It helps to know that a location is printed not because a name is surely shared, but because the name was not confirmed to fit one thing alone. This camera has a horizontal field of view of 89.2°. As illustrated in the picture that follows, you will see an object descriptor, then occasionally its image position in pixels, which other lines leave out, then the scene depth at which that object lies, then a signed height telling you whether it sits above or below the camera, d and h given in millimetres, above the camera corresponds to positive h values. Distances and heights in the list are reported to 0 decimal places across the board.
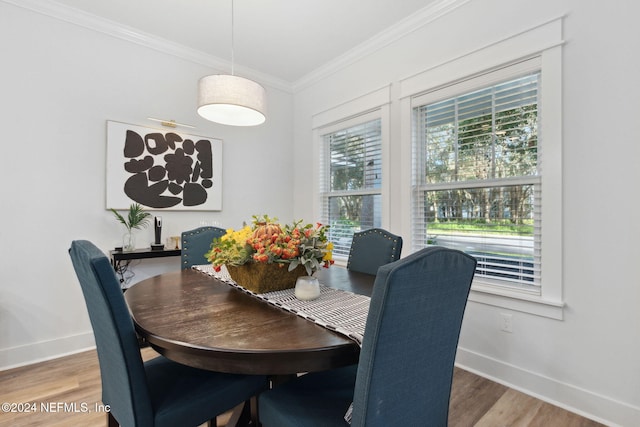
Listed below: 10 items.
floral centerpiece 1477 -186
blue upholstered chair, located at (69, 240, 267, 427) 1035 -639
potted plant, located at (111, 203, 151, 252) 2777 -72
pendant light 1831 +701
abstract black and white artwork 2840 +425
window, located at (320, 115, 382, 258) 3180 +372
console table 2584 -344
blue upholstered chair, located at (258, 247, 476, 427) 824 -393
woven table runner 1108 -382
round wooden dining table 949 -394
